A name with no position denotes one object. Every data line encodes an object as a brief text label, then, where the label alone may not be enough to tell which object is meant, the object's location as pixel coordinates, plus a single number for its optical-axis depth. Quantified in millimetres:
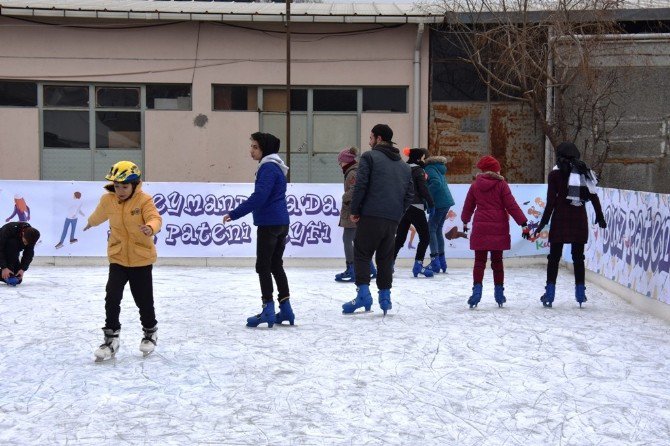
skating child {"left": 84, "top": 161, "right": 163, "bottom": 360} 6750
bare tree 19719
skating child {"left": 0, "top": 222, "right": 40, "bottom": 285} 10688
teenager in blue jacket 8094
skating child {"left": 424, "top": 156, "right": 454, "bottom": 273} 13086
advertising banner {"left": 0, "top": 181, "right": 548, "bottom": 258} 13953
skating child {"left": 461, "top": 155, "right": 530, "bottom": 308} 9453
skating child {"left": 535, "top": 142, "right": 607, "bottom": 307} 9406
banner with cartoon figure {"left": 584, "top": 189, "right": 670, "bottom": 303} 9180
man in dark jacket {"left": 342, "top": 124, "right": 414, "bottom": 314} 8719
